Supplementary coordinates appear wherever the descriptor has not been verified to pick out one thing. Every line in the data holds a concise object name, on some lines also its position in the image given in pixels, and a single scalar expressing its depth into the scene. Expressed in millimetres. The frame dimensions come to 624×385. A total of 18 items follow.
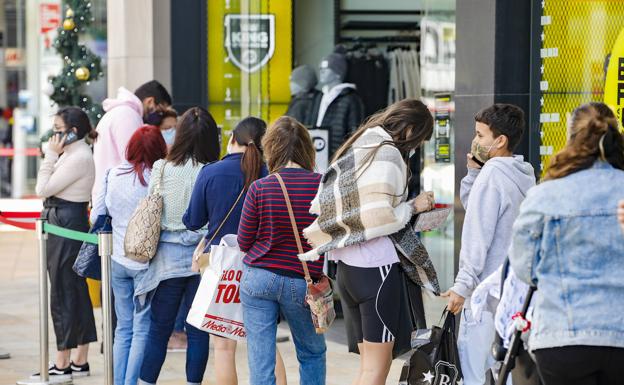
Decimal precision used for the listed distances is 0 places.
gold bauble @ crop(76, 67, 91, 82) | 24543
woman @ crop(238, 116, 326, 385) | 11649
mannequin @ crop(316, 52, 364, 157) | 21098
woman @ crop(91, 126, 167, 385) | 14169
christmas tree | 24938
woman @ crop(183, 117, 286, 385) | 12803
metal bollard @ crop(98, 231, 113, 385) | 13744
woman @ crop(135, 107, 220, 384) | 13501
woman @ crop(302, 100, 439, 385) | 10989
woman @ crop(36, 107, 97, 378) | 16362
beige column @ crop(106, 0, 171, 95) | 23587
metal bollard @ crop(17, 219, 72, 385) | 15725
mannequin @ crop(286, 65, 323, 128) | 21963
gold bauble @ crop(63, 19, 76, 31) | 24907
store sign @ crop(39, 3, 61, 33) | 52698
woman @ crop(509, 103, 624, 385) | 7900
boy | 11505
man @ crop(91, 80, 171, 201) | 17925
